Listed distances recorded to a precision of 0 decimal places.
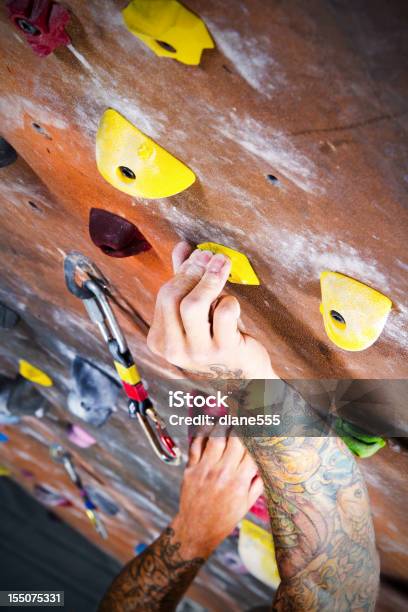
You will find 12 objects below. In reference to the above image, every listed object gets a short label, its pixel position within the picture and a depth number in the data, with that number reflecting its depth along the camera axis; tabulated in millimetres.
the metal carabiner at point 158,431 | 1421
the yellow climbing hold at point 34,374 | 2381
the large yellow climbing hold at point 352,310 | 811
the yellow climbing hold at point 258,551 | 2311
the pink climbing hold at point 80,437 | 2598
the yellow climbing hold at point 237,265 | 957
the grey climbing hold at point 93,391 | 1975
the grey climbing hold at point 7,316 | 1981
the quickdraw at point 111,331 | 1352
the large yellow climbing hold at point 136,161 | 818
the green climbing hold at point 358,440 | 1231
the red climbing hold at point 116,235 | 1100
